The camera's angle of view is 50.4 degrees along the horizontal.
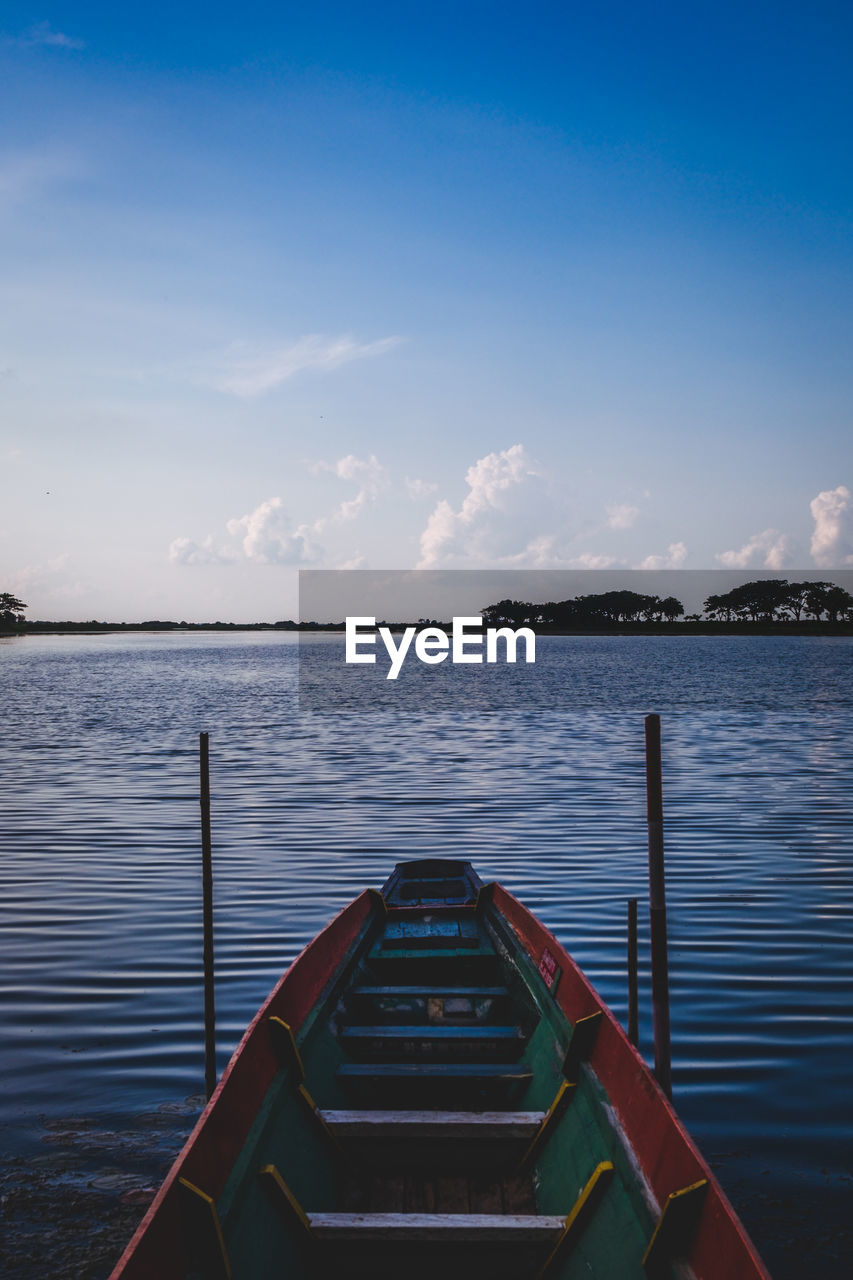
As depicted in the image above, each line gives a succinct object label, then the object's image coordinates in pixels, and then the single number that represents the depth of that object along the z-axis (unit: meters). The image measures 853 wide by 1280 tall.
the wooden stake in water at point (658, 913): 6.54
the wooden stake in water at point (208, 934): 7.33
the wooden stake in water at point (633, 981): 8.13
